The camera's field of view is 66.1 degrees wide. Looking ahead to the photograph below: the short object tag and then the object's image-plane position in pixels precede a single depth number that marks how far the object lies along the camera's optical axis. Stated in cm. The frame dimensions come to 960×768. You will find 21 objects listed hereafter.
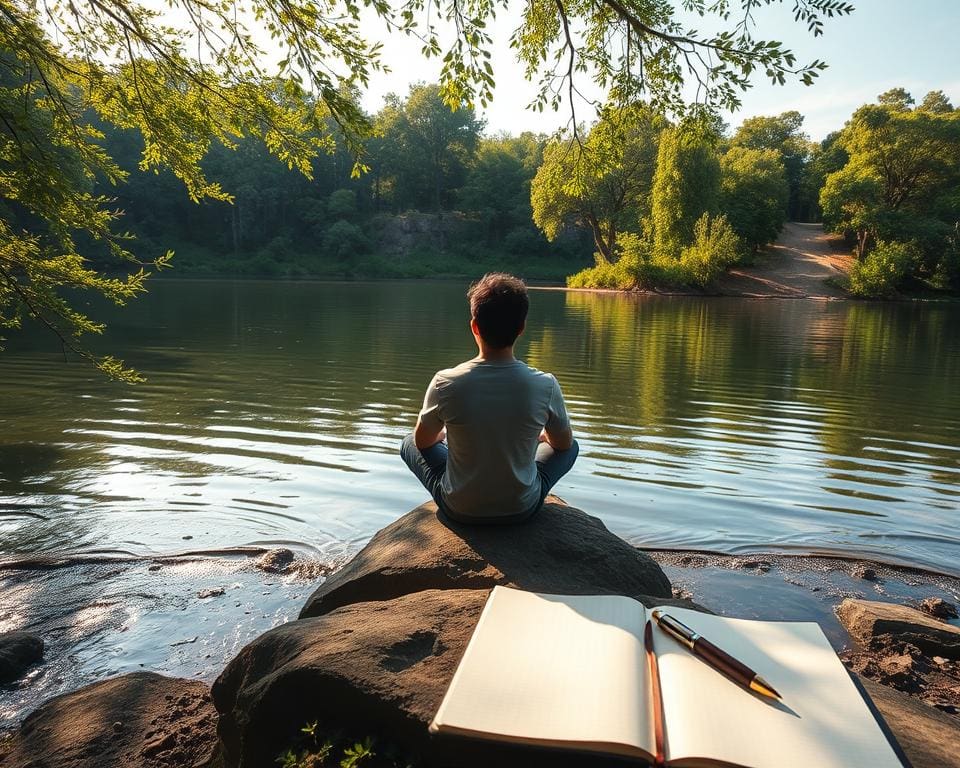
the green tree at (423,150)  7531
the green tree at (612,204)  5212
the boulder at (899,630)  424
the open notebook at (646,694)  192
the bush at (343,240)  6619
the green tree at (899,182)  4478
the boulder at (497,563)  358
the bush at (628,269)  4669
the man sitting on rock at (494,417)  358
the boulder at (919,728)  209
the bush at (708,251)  4409
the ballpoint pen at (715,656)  221
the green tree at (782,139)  6806
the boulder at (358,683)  232
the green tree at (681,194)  4669
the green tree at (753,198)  5078
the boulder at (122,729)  293
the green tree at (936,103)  6479
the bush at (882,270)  4194
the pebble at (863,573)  550
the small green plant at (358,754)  230
